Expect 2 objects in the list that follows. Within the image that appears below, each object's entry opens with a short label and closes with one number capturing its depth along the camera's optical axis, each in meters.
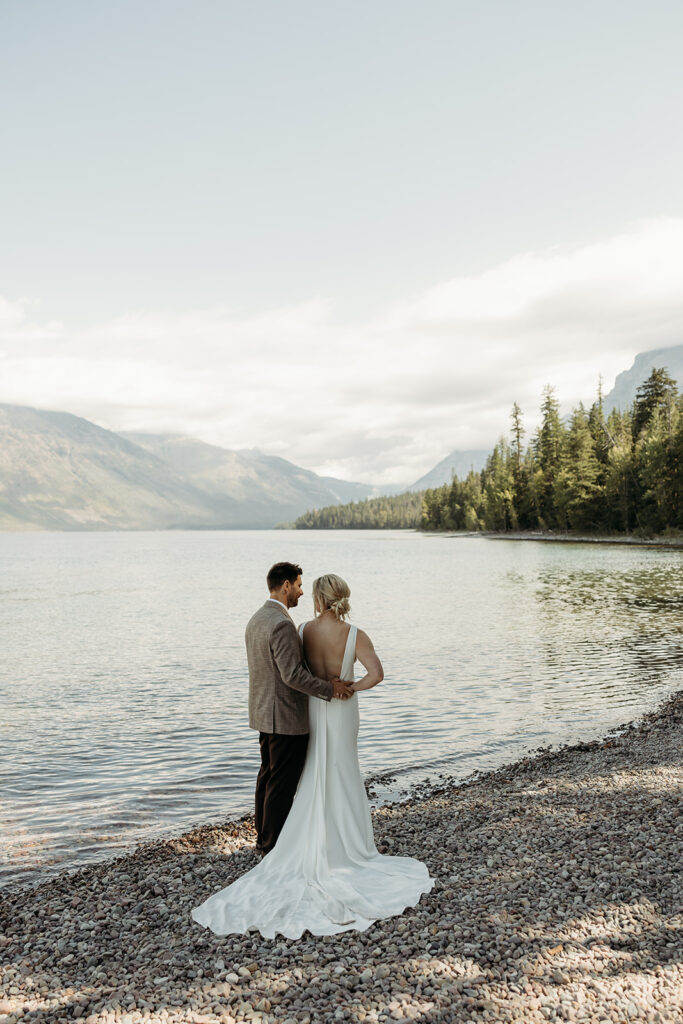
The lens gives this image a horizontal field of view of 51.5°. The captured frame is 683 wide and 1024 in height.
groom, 7.48
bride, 6.88
